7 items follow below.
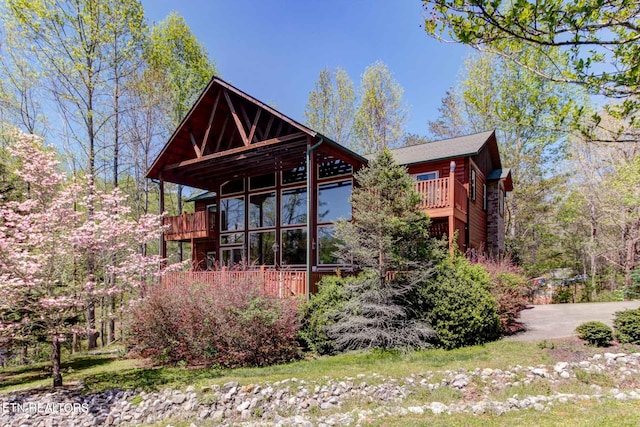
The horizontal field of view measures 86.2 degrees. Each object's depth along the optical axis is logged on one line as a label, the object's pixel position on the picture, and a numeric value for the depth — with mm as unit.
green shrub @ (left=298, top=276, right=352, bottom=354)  8273
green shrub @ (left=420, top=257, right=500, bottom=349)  7812
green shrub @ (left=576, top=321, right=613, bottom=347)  6918
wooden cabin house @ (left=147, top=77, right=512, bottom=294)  11148
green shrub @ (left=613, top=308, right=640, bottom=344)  6938
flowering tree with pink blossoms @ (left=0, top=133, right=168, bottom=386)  6781
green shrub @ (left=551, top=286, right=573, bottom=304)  16422
